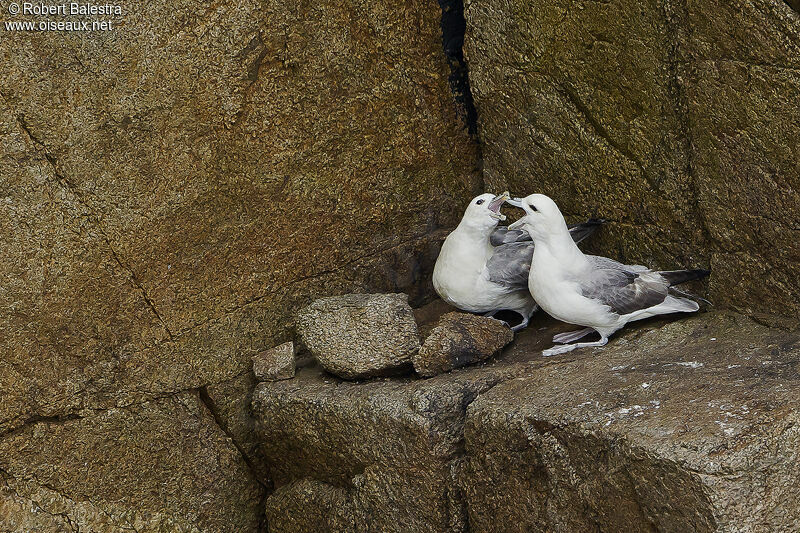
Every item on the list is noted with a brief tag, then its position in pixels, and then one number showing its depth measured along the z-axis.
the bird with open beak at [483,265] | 9.33
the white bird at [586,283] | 8.58
